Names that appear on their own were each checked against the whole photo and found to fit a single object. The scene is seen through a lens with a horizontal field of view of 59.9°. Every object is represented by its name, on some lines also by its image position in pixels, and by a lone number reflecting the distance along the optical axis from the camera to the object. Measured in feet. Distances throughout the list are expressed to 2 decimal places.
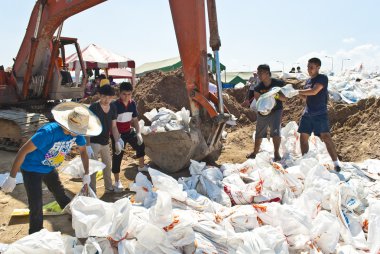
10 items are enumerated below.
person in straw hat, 8.98
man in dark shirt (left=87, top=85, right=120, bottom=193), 12.48
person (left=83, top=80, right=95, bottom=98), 40.63
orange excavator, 13.79
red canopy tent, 48.44
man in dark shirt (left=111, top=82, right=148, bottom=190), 14.39
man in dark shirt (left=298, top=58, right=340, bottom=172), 15.17
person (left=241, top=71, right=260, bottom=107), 32.22
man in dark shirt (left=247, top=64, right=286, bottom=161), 16.98
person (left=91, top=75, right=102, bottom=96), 39.55
